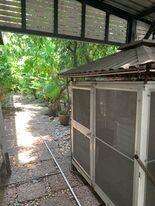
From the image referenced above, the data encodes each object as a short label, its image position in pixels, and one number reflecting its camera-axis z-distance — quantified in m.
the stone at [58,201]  2.80
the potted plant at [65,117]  7.20
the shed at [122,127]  1.84
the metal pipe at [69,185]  2.80
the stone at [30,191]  2.95
